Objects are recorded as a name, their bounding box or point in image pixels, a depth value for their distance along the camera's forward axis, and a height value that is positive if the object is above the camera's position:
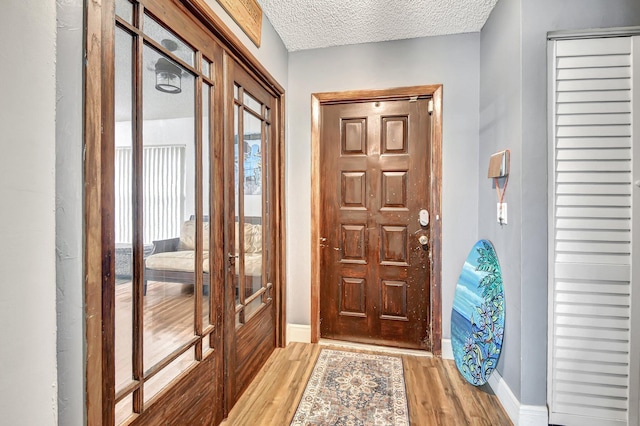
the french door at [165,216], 1.10 -0.03
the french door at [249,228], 1.80 -0.14
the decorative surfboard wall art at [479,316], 1.96 -0.72
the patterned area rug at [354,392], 1.75 -1.17
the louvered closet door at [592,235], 1.59 -0.14
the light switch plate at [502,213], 1.88 -0.03
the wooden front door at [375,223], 2.52 -0.12
